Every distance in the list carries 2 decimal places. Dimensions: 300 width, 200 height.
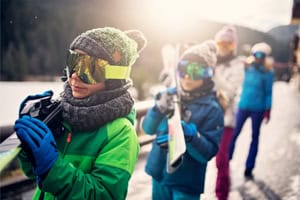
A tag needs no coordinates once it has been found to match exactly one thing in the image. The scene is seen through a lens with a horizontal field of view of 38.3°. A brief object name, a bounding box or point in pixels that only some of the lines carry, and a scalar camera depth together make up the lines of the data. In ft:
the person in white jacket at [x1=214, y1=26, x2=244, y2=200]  14.74
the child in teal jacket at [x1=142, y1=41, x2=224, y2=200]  9.98
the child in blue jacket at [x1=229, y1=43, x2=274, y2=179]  19.48
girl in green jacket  6.20
